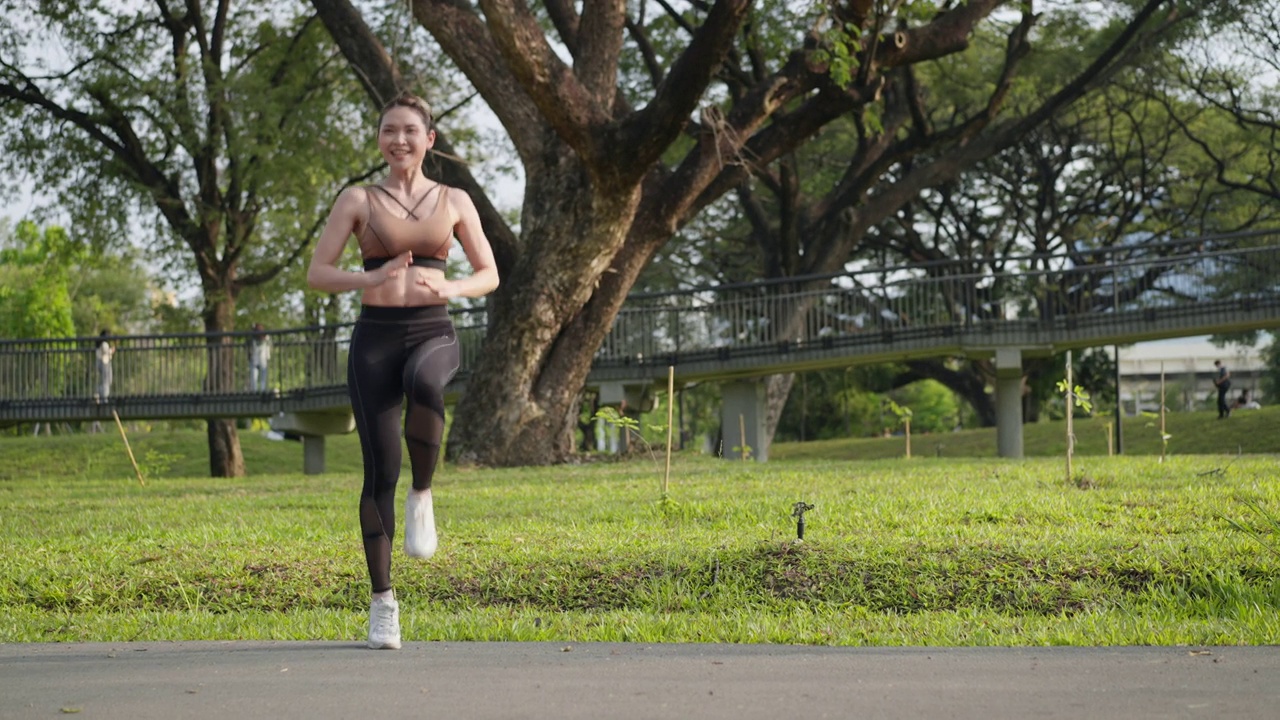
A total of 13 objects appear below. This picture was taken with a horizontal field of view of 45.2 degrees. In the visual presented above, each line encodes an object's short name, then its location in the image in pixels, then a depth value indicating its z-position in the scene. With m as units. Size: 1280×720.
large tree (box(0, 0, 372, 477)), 27.64
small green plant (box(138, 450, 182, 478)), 21.30
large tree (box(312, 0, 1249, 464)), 15.10
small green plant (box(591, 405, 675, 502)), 10.54
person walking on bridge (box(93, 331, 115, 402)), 28.30
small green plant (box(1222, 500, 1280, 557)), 7.51
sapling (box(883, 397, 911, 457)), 24.58
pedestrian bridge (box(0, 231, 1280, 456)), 27.25
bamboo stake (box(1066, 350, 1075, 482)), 12.03
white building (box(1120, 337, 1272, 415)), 80.06
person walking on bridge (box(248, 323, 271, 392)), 28.20
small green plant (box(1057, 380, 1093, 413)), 12.13
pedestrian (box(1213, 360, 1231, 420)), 35.28
